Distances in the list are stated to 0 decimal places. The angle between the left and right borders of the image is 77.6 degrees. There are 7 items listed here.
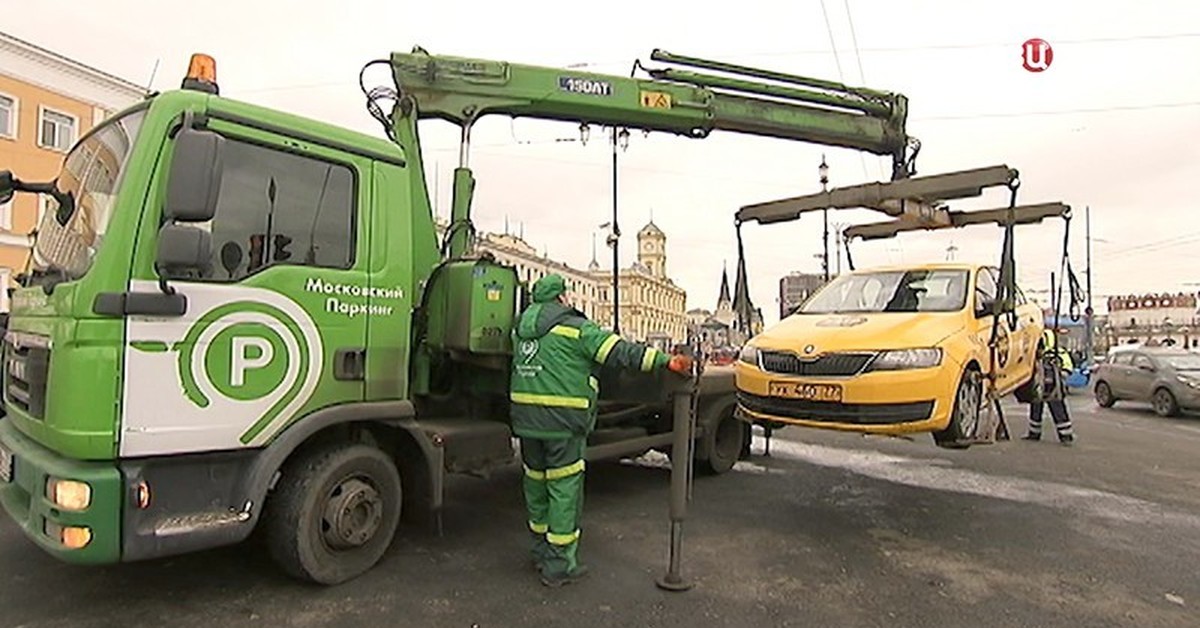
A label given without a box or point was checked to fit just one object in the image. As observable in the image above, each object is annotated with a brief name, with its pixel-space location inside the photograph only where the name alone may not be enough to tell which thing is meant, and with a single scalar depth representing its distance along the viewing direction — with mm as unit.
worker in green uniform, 4430
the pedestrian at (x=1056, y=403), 10195
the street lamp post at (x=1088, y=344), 24453
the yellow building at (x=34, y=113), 23562
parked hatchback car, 15188
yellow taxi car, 5453
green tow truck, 3361
